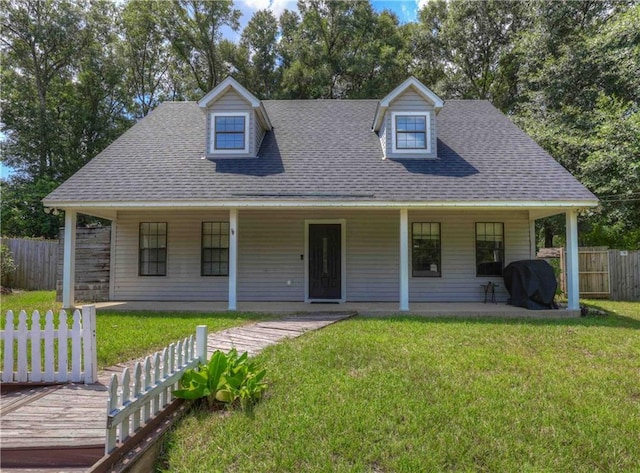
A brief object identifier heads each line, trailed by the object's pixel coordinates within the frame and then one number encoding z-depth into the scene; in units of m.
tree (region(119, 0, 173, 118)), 23.12
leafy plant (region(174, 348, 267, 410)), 3.53
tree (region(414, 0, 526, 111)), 21.70
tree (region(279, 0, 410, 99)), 21.94
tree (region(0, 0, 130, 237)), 21.20
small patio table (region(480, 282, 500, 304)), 10.33
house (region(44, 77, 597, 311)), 10.50
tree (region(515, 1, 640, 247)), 14.09
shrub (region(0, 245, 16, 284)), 12.45
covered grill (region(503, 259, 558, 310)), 8.97
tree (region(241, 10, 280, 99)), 23.97
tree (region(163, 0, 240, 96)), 22.95
